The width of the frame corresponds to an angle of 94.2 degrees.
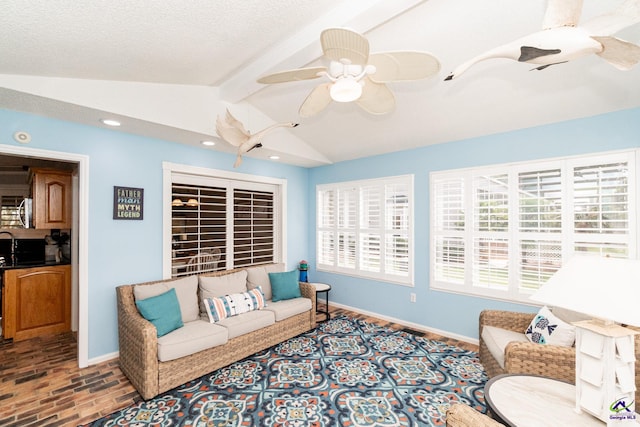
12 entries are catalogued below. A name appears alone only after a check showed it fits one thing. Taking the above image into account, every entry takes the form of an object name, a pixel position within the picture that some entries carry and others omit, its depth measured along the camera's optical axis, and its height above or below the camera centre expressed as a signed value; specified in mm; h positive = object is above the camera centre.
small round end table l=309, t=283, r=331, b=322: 4297 -1022
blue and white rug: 2258 -1508
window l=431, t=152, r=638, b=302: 2826 -21
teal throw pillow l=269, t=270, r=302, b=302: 3992 -912
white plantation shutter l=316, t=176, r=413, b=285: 4307 -158
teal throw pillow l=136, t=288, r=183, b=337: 2777 -888
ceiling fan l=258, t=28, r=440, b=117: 1301 +806
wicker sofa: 2551 -1163
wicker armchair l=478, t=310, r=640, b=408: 2053 -1004
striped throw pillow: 3269 -984
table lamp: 1155 -483
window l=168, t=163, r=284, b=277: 3887 -40
